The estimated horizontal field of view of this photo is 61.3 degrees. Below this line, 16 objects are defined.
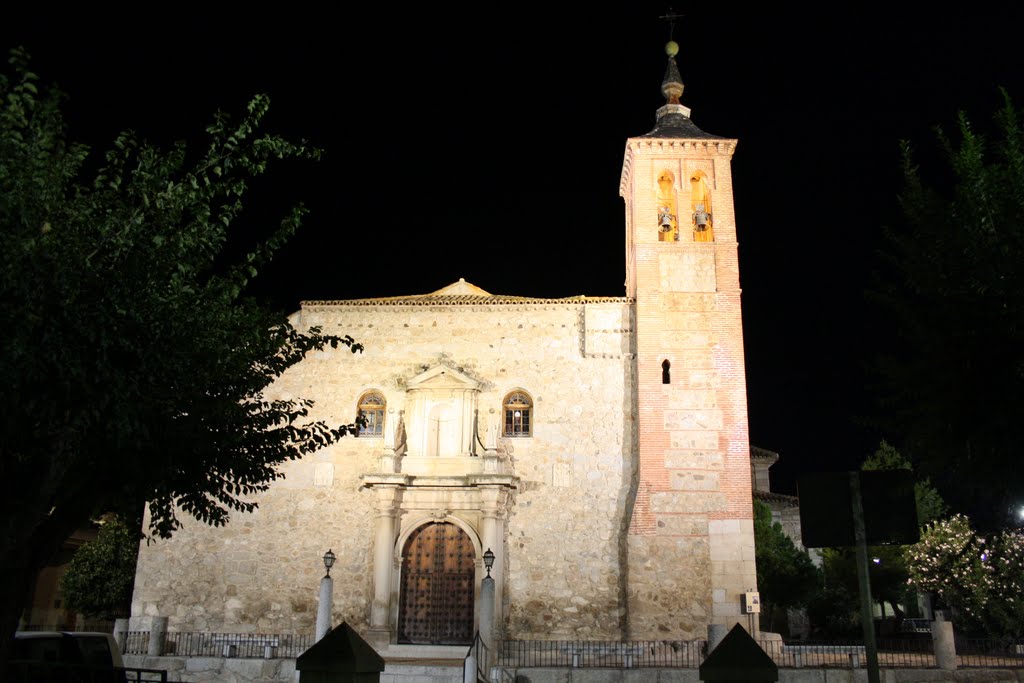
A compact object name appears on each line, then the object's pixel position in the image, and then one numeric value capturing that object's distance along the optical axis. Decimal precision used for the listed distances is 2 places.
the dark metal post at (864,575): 5.26
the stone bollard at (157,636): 18.12
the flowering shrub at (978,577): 22.61
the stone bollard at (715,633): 17.92
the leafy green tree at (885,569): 30.41
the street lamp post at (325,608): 17.83
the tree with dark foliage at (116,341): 9.09
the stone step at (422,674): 16.09
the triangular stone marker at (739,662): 6.41
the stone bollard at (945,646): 16.66
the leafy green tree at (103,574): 24.84
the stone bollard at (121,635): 18.75
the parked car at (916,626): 31.59
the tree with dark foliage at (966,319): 8.33
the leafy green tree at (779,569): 29.30
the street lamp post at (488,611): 17.11
